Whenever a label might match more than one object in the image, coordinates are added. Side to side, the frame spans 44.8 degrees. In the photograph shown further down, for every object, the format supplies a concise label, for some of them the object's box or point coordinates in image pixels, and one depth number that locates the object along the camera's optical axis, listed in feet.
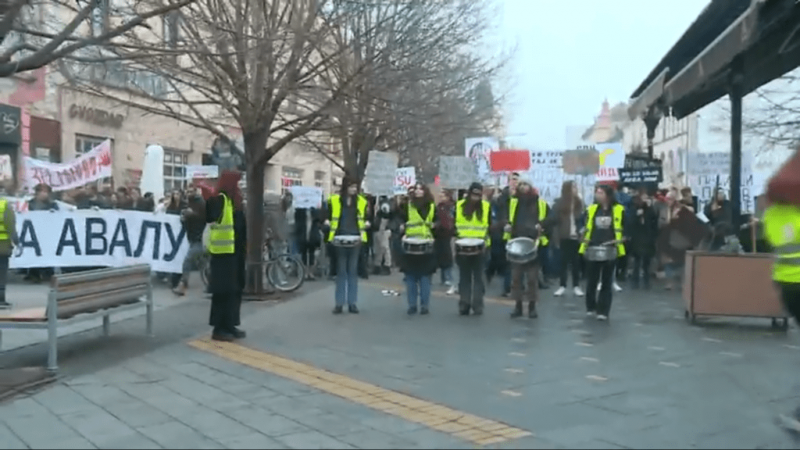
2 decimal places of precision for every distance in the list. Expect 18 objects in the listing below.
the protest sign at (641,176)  69.31
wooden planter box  37.52
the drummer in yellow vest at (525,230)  41.06
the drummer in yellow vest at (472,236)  42.11
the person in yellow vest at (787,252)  20.53
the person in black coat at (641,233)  55.77
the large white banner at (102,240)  52.11
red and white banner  65.00
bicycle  53.72
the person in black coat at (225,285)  34.35
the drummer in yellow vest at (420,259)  42.47
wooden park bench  28.37
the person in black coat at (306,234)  68.13
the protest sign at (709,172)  76.02
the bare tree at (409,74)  55.57
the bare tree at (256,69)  45.75
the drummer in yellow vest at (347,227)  42.24
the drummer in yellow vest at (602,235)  40.14
